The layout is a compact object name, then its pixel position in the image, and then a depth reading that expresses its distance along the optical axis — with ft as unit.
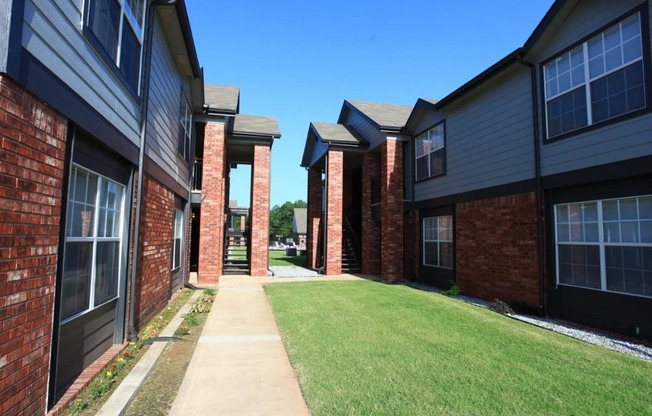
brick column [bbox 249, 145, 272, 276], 48.78
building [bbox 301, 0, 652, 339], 21.18
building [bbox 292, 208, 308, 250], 208.73
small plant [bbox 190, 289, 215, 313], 26.85
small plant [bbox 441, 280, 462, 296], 35.73
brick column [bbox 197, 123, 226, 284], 42.22
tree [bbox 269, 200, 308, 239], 336.22
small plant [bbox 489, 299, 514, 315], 27.27
